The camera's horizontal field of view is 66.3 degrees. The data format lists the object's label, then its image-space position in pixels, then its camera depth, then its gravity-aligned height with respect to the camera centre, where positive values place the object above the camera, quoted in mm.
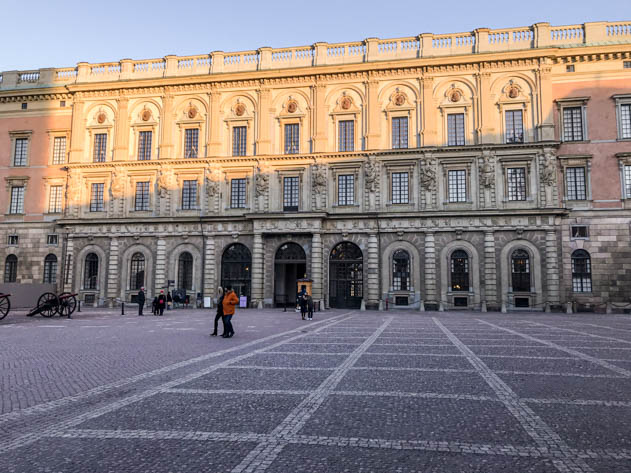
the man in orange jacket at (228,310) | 15141 -975
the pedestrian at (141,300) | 28172 -1298
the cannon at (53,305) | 23656 -1412
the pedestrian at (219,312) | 15344 -1062
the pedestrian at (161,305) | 28531 -1593
